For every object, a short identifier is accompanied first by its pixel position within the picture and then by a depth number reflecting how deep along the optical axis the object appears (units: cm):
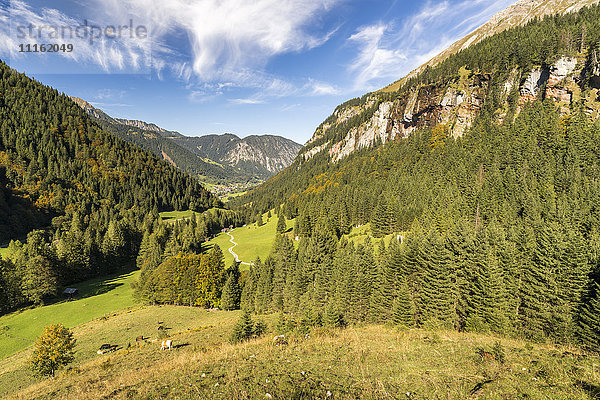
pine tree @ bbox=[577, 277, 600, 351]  3104
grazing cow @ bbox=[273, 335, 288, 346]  1923
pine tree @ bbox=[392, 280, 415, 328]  4009
